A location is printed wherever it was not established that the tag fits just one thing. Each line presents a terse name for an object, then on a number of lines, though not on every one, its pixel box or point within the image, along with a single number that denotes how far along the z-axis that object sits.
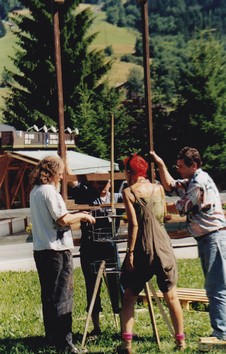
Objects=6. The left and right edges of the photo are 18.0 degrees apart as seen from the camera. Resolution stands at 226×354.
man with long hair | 6.42
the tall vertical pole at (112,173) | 7.03
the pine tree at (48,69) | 41.72
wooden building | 30.92
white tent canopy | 30.22
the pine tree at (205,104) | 37.16
